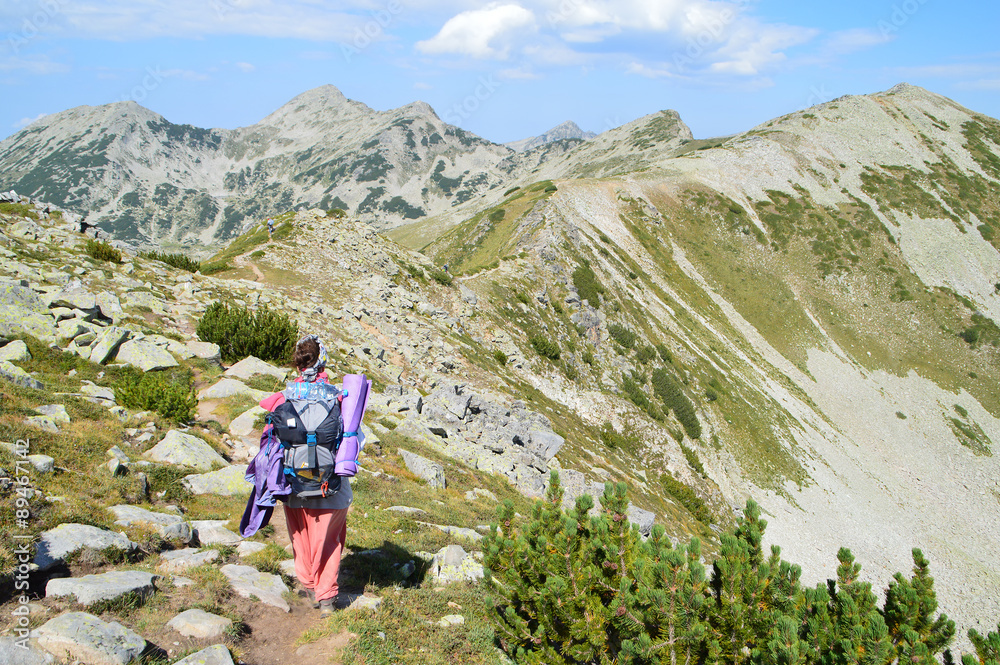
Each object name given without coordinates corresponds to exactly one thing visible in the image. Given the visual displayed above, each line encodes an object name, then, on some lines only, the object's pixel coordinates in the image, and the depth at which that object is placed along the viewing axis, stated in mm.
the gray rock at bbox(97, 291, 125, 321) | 15227
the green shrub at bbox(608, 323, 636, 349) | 42662
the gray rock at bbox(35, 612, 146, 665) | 4215
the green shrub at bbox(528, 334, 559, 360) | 36844
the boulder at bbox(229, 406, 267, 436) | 11542
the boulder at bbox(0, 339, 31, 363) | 11156
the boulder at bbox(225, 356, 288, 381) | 14641
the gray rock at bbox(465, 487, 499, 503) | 13914
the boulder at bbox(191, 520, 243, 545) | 7418
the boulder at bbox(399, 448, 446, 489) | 13258
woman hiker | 5906
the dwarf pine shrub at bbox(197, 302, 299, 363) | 15938
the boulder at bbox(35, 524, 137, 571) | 5312
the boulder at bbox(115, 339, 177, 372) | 12953
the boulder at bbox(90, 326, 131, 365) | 12430
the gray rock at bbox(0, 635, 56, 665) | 3953
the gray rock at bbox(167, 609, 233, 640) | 5176
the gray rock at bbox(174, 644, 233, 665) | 4551
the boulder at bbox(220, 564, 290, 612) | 6332
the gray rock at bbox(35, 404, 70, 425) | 8586
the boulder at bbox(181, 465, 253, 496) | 8844
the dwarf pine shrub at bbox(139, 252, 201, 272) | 23791
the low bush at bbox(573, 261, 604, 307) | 45000
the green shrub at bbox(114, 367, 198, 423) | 10594
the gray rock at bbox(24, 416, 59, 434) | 8031
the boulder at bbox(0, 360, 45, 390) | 9667
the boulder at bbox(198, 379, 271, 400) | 13125
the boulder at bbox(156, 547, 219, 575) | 6301
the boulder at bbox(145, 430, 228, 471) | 9117
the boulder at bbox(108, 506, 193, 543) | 6777
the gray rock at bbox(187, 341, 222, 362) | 14936
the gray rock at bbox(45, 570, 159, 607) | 4953
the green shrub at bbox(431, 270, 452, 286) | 36812
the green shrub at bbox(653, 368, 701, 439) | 38594
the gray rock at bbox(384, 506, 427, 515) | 10453
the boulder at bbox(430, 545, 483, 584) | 8430
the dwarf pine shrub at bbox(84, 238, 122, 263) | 19234
